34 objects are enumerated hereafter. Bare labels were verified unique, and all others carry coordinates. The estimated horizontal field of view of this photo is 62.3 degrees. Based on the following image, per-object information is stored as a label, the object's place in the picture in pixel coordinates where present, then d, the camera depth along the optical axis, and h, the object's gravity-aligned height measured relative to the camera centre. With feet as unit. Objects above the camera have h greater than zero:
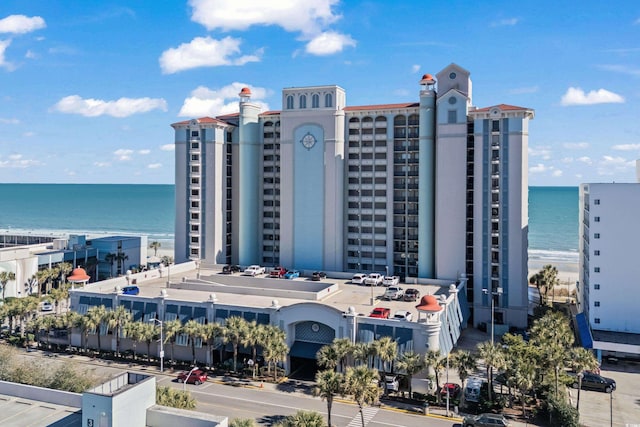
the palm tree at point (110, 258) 307.21 -25.80
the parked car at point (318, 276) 242.78 -28.61
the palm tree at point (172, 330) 172.35 -38.03
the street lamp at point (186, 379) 154.79 -49.39
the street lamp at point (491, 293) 228.02 -33.53
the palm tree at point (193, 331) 169.89 -37.82
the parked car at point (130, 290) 201.87 -29.49
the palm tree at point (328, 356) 142.92 -38.57
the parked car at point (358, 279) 235.11 -28.77
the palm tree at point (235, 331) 163.58 -36.25
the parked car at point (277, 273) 242.37 -27.20
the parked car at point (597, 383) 159.02 -50.90
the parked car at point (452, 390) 149.89 -50.38
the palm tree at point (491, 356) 139.33 -37.28
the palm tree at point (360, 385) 113.09 -36.64
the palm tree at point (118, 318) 183.42 -36.44
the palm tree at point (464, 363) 141.20 -39.70
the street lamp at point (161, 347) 166.48 -42.93
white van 147.30 -49.81
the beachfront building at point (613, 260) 198.08 -17.16
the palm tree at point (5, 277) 242.95 -29.94
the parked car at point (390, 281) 228.63 -28.85
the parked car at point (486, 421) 128.89 -50.67
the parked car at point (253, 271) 246.88 -26.64
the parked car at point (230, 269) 256.34 -26.89
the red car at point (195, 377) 161.38 -50.39
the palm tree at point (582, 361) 134.92 -37.53
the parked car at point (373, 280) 230.56 -28.57
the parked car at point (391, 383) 154.05 -49.38
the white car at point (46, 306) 246.39 -43.72
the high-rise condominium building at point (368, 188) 229.04 +12.80
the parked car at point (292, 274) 242.58 -27.78
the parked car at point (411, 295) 201.98 -30.85
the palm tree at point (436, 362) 143.43 -40.24
